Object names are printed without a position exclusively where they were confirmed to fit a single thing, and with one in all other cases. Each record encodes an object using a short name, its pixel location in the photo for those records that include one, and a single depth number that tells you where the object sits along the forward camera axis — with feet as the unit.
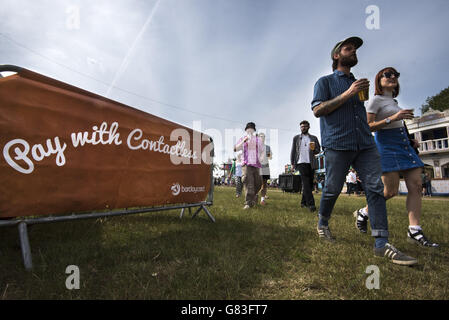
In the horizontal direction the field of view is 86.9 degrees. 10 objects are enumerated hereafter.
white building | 92.58
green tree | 137.08
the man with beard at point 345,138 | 8.37
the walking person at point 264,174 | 25.24
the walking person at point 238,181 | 32.44
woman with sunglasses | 9.94
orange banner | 6.50
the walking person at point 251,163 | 19.50
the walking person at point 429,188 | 73.43
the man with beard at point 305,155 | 20.84
